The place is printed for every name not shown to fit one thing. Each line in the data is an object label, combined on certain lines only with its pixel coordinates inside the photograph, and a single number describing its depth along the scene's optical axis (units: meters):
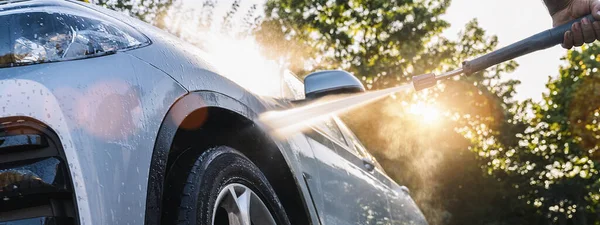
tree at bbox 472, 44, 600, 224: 30.61
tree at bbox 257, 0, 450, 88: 28.41
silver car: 1.70
